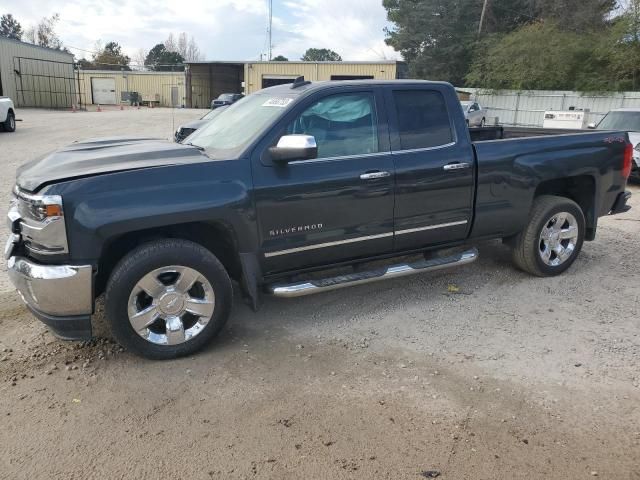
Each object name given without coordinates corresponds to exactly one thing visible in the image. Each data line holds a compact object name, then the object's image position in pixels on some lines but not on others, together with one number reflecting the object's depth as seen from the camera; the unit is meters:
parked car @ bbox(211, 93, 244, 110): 19.63
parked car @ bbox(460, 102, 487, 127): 23.08
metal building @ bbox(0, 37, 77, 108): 33.97
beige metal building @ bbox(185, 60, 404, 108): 41.62
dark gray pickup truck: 3.48
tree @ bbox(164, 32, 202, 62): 93.81
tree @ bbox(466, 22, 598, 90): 30.38
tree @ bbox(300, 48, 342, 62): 92.95
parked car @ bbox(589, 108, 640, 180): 10.90
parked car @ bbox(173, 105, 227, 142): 9.22
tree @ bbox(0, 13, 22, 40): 97.12
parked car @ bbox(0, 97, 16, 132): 18.67
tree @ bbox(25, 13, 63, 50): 79.69
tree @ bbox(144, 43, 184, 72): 84.06
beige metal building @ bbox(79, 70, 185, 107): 54.84
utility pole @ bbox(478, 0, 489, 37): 36.72
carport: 51.47
